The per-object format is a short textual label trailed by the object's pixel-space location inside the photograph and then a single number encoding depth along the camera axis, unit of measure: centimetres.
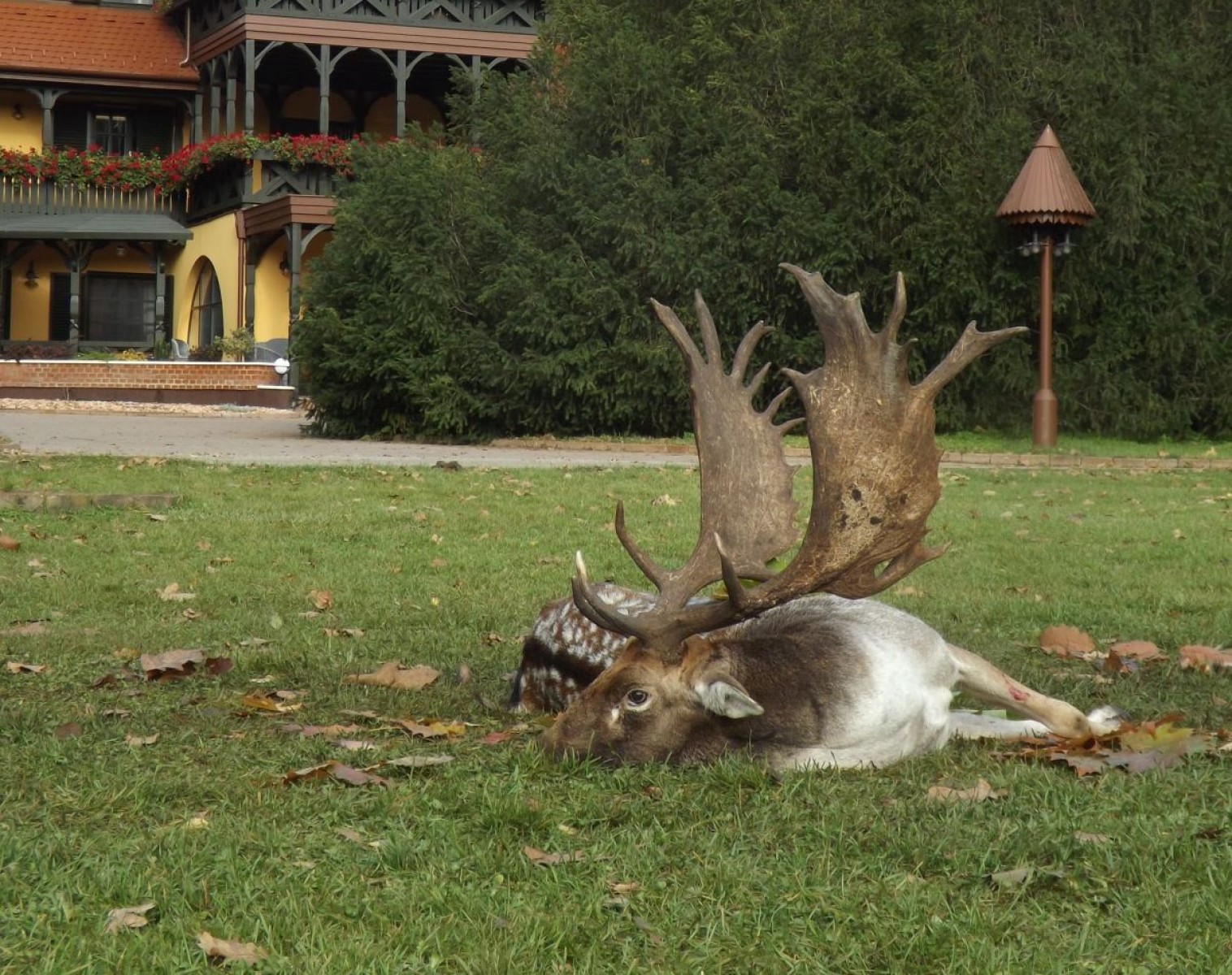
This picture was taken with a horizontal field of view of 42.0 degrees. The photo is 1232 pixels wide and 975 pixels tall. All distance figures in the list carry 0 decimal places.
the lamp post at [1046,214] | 1961
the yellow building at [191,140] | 3341
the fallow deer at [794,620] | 454
